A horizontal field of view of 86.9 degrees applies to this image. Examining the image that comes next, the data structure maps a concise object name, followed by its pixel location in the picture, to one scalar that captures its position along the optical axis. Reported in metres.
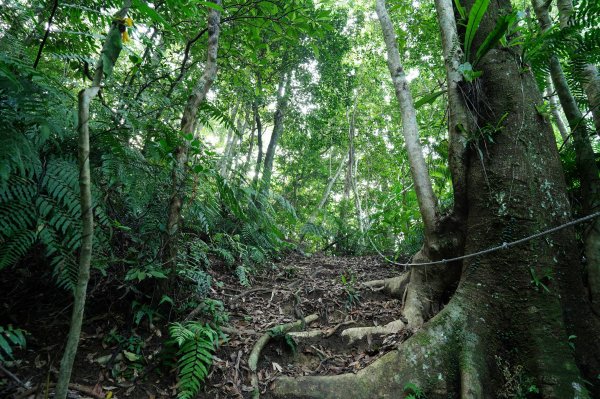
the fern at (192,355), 2.19
